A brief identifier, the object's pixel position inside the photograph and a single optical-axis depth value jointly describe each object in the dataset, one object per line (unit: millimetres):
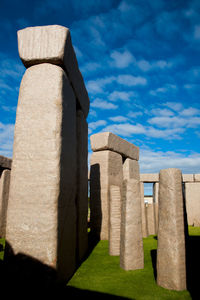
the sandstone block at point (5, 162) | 7323
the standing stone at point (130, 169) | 8477
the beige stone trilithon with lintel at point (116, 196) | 3855
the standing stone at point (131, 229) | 3787
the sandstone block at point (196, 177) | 11522
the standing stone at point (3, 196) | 6945
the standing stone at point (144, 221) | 6562
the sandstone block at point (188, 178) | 11578
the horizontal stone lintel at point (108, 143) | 6922
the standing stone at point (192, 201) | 10703
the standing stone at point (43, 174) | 2918
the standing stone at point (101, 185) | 6457
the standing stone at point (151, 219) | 7211
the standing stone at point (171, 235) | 3000
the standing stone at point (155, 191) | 12385
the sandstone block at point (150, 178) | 12086
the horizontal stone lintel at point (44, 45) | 3438
